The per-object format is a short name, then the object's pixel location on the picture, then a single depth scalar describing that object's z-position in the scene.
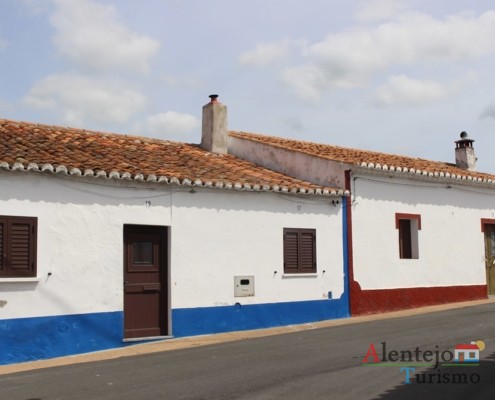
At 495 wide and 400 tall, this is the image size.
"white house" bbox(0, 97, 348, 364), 10.36
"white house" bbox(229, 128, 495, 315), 15.33
